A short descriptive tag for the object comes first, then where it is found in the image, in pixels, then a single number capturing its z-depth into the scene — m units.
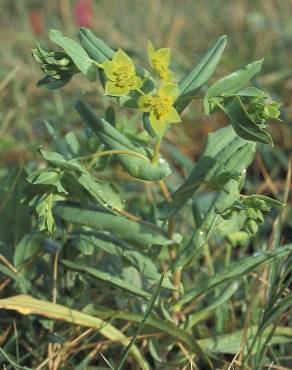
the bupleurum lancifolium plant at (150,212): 0.32
